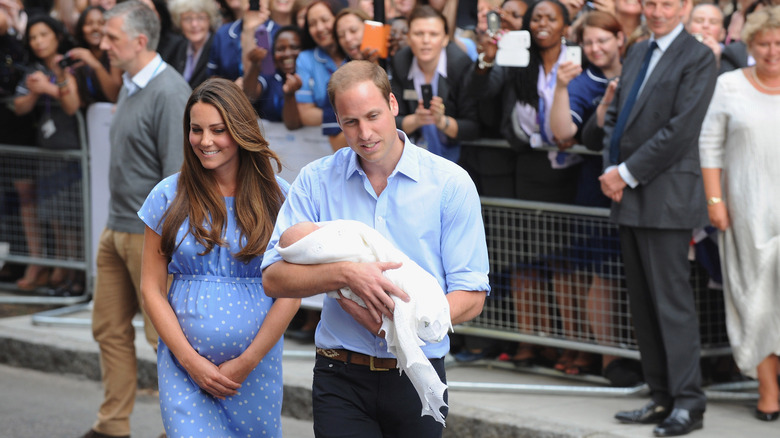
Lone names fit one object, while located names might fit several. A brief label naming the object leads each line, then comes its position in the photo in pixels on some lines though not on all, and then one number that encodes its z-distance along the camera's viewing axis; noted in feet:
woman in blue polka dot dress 28.48
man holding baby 23.70
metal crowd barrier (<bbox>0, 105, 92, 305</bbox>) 63.26
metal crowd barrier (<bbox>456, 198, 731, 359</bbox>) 45.14
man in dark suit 39.55
